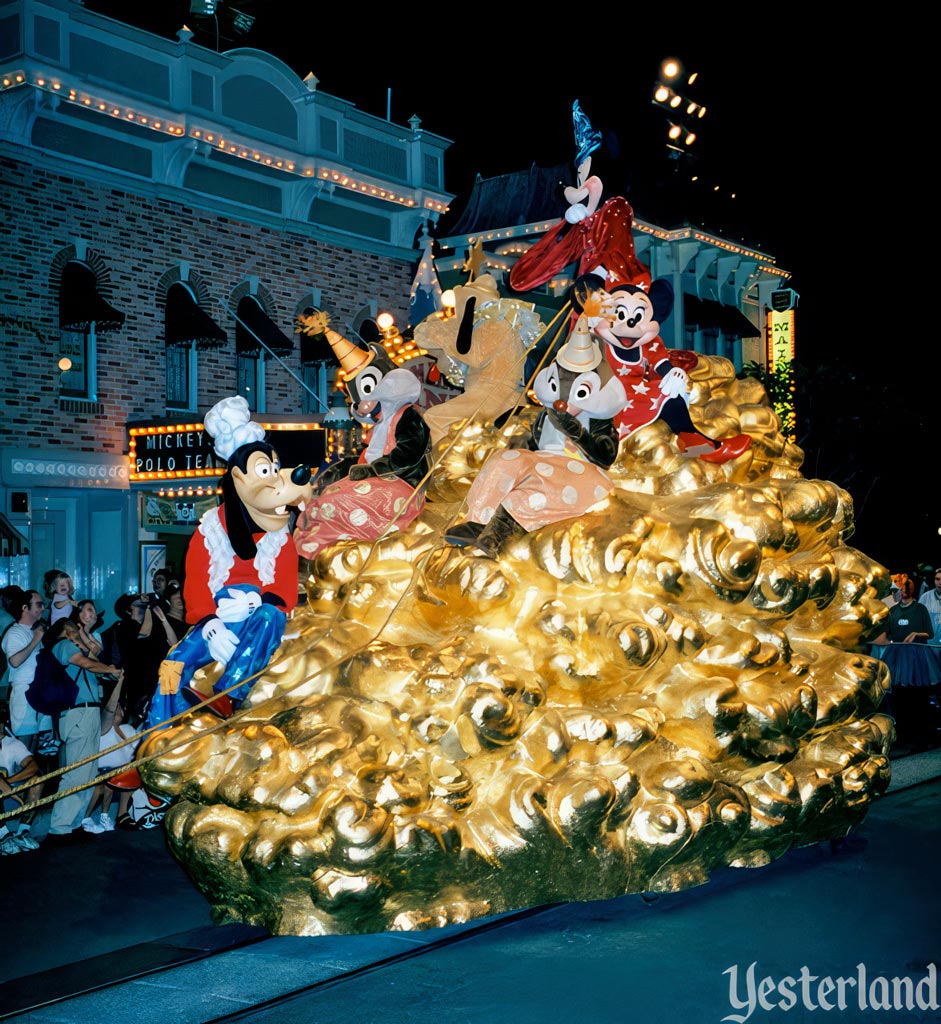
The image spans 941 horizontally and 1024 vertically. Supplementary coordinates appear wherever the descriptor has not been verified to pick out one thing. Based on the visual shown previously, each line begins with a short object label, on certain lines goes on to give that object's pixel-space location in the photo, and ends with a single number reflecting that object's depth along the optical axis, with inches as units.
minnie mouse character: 240.4
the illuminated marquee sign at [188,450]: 459.5
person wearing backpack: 280.2
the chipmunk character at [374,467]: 237.1
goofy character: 198.7
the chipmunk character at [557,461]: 213.0
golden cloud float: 187.8
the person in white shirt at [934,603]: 486.6
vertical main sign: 895.7
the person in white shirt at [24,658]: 273.7
